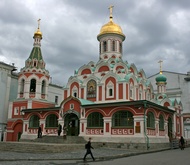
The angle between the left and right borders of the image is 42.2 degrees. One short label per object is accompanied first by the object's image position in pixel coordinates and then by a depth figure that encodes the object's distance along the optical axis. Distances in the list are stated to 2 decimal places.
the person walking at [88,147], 11.72
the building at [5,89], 29.02
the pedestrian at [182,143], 18.88
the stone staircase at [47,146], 15.20
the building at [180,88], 37.41
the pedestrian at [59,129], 20.62
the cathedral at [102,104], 19.31
